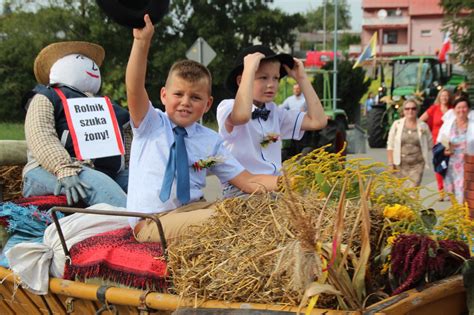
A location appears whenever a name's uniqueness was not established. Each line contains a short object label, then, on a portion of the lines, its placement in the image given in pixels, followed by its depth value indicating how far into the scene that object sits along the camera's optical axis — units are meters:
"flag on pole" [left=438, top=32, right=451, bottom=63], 25.80
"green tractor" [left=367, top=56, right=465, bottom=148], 21.69
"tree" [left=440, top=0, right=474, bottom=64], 15.34
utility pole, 23.81
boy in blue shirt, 3.47
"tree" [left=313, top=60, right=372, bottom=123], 31.78
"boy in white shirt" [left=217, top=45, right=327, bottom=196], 4.20
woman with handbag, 9.80
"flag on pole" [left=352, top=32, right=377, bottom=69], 33.06
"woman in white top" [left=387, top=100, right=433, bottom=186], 10.05
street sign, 14.33
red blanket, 3.18
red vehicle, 39.78
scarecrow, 4.50
